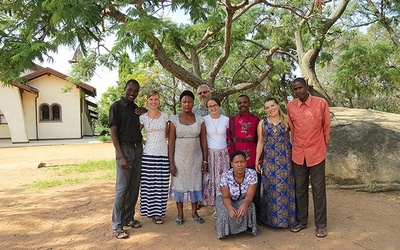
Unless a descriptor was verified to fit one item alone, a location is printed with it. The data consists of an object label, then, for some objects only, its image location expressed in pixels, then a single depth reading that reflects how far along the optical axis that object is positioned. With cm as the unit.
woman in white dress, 415
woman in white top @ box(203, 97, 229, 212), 423
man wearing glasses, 482
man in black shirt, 385
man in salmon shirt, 379
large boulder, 582
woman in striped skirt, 413
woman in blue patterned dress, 396
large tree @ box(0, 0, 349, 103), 326
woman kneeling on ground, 375
